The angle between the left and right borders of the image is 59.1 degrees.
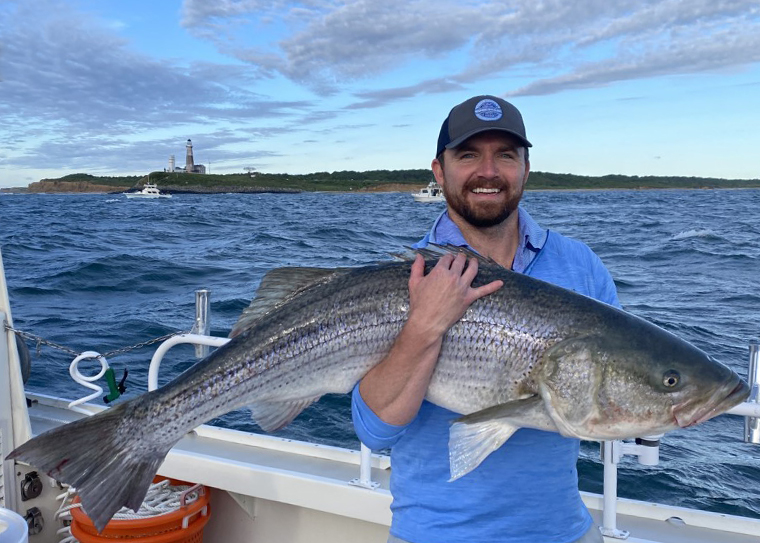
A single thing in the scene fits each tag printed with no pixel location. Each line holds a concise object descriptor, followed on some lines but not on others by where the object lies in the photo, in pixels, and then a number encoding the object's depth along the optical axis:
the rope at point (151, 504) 3.84
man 2.31
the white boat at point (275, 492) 3.52
